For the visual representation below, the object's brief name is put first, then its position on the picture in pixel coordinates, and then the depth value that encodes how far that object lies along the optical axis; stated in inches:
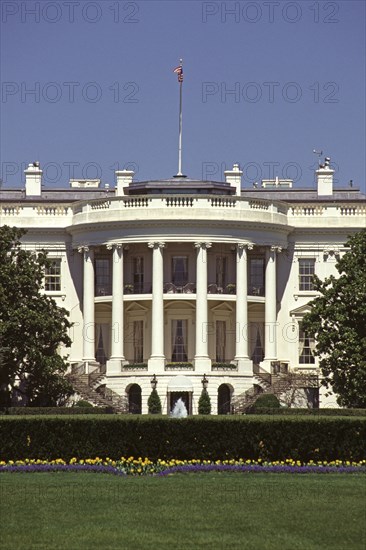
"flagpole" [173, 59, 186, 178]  3871.3
